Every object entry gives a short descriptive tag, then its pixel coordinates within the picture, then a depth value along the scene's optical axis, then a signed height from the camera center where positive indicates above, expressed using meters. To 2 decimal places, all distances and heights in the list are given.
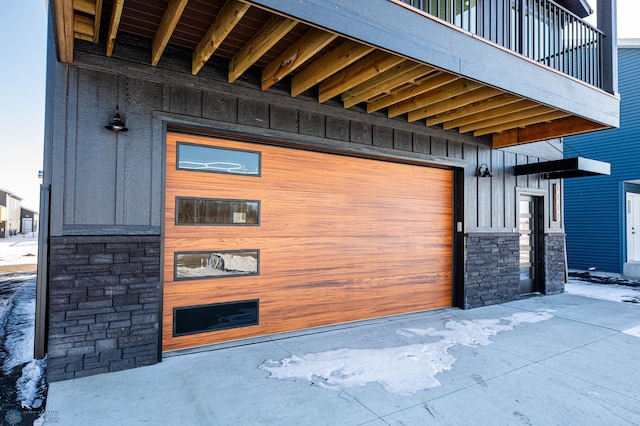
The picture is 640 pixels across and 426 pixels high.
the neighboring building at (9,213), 28.27 +0.71
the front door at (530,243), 6.75 -0.37
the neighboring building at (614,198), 9.45 +0.73
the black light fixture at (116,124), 3.09 +0.84
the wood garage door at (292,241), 3.67 -0.23
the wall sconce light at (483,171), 5.82 +0.85
